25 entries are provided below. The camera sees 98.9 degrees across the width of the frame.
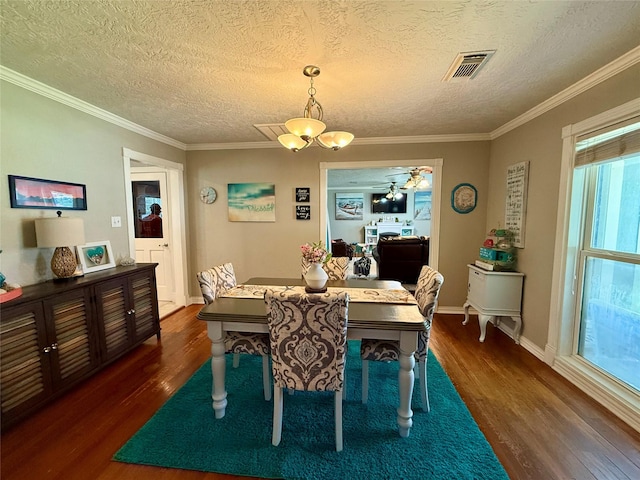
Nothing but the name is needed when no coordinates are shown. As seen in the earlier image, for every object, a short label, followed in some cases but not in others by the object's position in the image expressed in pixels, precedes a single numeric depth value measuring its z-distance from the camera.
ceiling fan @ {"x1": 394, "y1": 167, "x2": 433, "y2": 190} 5.60
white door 4.02
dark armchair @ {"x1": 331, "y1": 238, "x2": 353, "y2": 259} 6.88
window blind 1.81
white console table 2.92
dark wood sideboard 1.72
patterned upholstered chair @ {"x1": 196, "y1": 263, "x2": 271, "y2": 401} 1.93
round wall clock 4.06
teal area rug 1.49
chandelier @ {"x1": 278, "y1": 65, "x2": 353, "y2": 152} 1.74
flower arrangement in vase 1.95
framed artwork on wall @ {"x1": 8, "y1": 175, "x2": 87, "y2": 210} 2.05
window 1.94
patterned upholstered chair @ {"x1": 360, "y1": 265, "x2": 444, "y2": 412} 1.86
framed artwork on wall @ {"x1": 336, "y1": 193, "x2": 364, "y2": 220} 9.27
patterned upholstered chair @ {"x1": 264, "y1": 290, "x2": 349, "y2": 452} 1.45
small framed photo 2.48
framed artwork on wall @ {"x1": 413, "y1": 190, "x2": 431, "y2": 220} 8.97
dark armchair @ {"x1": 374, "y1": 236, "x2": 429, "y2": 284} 4.96
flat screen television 9.09
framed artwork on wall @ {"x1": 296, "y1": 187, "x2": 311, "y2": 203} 3.93
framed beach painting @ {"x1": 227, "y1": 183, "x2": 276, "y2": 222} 3.99
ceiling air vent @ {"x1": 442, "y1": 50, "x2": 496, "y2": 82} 1.76
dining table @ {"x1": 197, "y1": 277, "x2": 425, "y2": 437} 1.63
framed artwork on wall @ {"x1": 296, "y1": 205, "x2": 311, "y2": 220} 3.96
